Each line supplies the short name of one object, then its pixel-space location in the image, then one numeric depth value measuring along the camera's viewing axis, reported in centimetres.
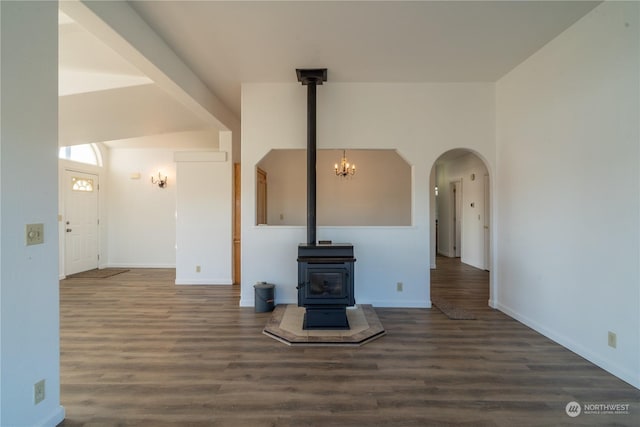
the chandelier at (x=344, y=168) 614
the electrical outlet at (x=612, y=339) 232
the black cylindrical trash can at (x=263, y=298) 374
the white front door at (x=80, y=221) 575
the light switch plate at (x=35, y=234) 158
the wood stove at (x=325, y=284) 315
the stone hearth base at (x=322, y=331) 286
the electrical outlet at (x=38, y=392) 162
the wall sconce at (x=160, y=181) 655
